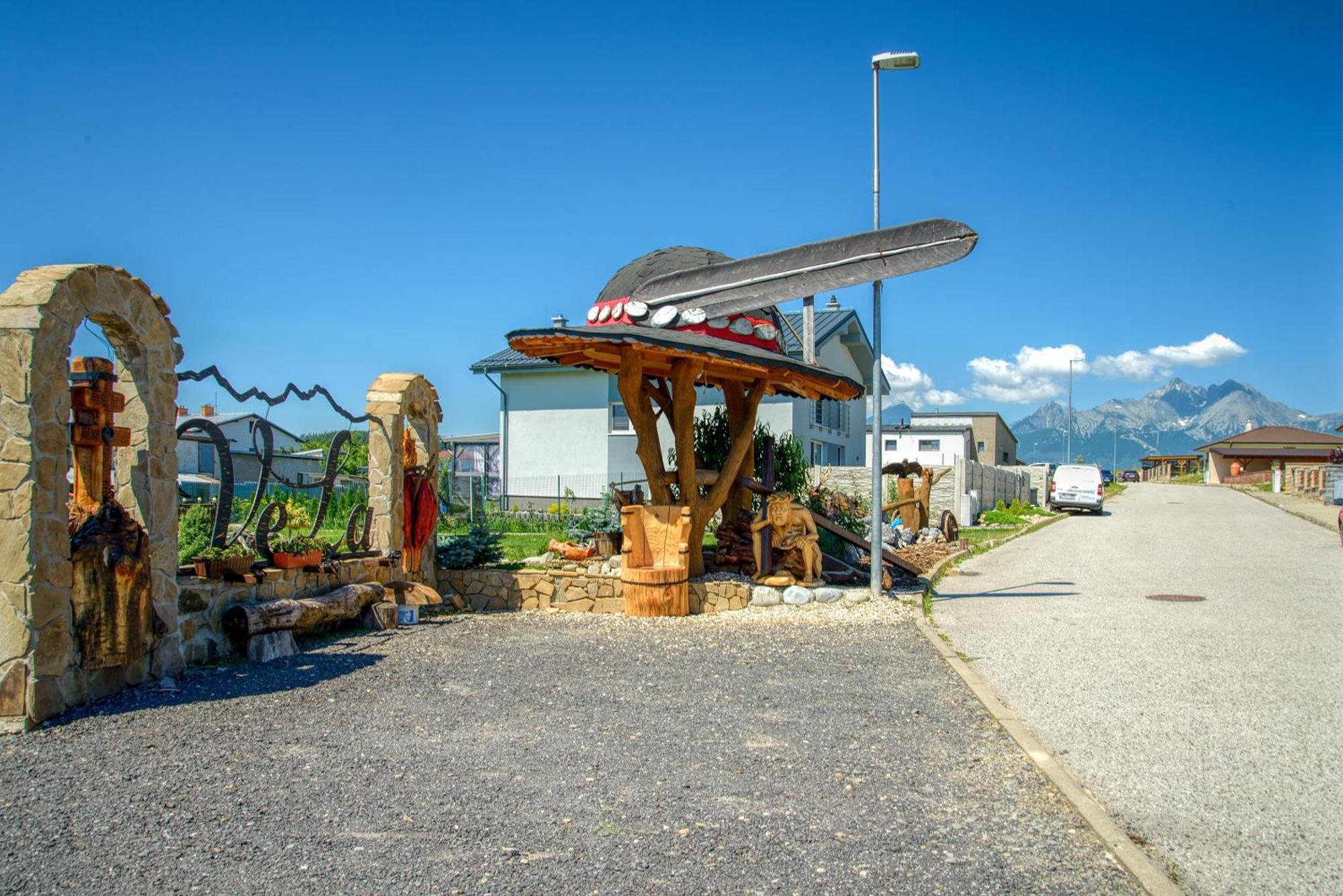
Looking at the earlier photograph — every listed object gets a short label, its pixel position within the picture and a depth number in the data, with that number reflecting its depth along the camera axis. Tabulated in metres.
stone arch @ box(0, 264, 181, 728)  5.72
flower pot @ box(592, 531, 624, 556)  13.10
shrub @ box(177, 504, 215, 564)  9.73
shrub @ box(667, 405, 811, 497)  14.44
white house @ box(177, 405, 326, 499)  26.94
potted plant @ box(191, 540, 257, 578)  8.09
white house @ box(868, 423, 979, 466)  48.94
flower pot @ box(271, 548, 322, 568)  8.93
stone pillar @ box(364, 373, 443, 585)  10.54
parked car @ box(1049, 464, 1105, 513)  32.88
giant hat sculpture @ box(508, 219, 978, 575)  10.91
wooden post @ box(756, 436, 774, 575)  11.51
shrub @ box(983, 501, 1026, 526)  27.44
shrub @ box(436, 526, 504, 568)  11.66
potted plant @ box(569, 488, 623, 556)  13.12
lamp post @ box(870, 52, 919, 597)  11.30
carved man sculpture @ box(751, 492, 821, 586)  11.40
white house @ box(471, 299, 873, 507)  30.06
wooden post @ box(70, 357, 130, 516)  6.68
